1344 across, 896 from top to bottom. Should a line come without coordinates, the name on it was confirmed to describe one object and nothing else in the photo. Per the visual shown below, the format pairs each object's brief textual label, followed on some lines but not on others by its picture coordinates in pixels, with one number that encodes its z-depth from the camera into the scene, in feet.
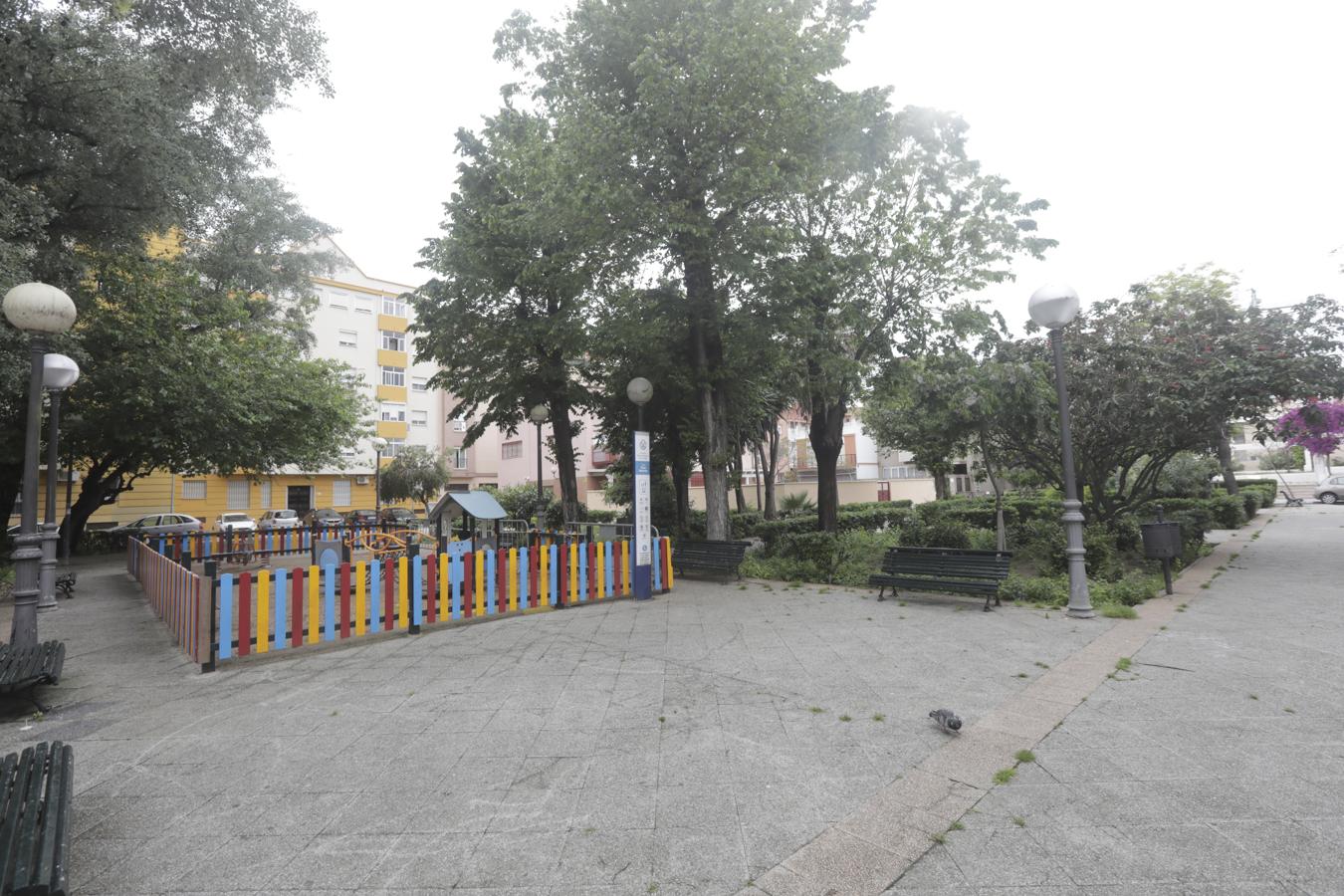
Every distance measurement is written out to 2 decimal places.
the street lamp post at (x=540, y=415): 49.42
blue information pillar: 31.91
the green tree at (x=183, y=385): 49.55
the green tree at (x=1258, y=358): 34.53
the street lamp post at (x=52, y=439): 23.77
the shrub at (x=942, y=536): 35.60
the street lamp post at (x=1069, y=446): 25.27
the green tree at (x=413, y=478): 119.03
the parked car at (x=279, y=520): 103.14
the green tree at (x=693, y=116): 33.78
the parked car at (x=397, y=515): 77.71
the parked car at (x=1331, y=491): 99.58
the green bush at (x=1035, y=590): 28.12
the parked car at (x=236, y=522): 103.63
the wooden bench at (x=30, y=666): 15.02
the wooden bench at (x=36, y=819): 6.62
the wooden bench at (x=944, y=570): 27.45
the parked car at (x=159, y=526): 76.59
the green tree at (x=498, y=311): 47.37
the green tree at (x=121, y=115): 31.50
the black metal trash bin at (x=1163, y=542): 28.66
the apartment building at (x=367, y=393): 116.98
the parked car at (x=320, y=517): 97.58
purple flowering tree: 37.24
